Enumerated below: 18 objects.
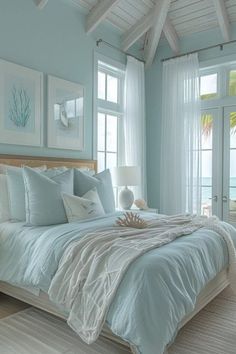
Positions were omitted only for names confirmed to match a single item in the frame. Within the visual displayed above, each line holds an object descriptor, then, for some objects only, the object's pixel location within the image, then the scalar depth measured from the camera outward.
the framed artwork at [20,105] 3.20
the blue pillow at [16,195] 2.79
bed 1.73
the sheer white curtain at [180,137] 4.50
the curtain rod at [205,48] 4.32
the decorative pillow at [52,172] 3.03
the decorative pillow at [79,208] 2.75
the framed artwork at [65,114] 3.70
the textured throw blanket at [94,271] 1.78
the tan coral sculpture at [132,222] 2.52
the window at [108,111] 4.54
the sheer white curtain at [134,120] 4.81
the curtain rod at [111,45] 4.32
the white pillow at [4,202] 2.84
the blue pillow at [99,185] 3.21
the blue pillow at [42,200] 2.63
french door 4.40
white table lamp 4.14
